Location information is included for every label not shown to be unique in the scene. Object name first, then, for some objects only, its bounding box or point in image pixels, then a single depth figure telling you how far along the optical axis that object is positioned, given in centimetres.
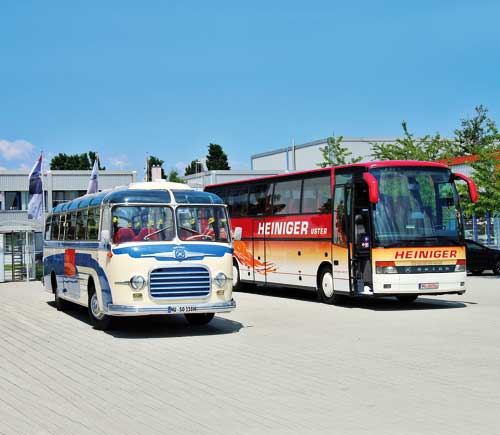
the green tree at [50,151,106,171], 12838
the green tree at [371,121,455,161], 4525
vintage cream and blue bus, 1450
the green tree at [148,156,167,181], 12662
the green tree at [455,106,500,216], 3078
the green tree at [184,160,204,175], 13112
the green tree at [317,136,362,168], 5109
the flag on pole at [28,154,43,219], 3488
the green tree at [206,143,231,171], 12448
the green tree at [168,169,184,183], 7731
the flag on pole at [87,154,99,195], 4106
